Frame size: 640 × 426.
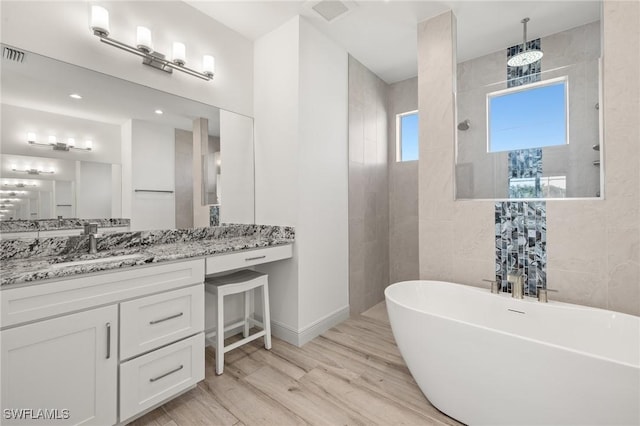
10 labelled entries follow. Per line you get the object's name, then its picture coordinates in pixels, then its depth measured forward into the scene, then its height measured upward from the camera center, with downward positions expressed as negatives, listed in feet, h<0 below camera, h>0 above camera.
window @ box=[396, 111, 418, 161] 11.28 +3.08
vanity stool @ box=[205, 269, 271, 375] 6.23 -2.10
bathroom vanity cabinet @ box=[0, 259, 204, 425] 3.71 -2.00
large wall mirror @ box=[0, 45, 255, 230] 5.09 +1.44
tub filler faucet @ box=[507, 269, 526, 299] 6.02 -1.60
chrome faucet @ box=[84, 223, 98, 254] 5.65 -0.41
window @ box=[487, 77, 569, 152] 6.56 +2.32
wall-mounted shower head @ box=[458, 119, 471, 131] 7.37 +2.27
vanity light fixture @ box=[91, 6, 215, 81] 5.39 +3.61
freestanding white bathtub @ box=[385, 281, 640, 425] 3.59 -2.35
